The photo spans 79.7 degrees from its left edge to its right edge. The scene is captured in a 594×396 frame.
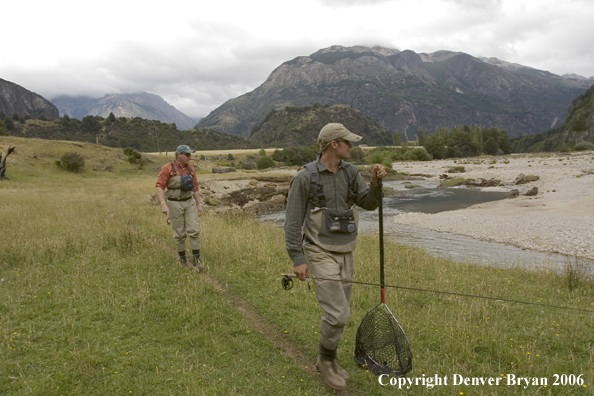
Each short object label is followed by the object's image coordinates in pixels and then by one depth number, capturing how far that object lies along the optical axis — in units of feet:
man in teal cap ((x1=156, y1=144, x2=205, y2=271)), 27.61
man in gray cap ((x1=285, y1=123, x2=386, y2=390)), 13.23
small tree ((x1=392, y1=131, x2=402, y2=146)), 445.37
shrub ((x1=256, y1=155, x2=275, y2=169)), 221.66
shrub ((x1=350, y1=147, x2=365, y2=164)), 295.48
